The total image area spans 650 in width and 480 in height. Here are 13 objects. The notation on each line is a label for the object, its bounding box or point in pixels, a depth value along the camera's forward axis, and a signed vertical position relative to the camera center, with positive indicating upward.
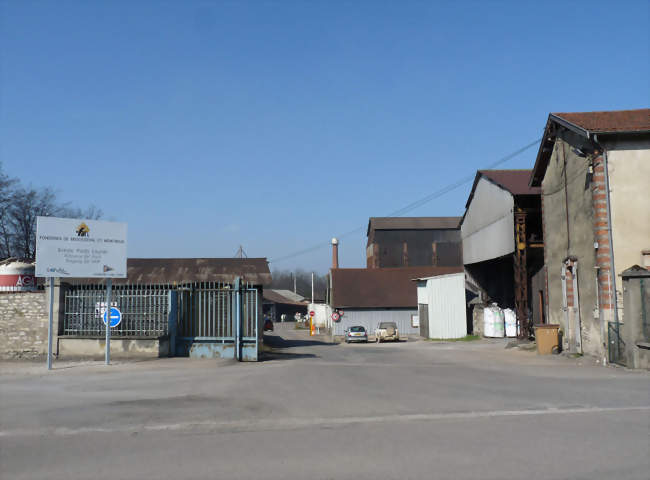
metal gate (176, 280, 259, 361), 19.58 -0.72
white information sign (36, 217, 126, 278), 16.77 +1.61
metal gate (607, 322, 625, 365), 17.29 -1.42
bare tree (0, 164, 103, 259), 47.85 +6.98
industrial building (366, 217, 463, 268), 66.38 +6.30
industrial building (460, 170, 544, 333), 30.57 +3.37
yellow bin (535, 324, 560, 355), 22.56 -1.61
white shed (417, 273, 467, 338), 40.25 -0.57
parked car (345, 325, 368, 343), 41.12 -2.55
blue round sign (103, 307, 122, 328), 18.45 -0.49
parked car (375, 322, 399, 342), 41.77 -2.47
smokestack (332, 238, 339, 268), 67.69 +5.39
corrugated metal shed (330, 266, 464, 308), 48.75 +1.02
